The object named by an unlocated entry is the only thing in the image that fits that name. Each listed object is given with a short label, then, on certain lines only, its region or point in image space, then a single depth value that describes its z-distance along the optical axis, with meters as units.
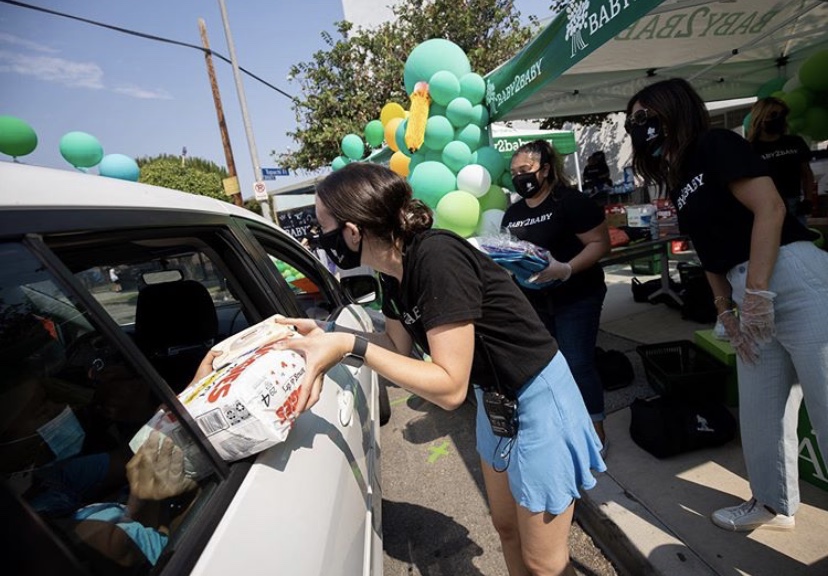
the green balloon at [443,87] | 4.11
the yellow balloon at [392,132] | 5.25
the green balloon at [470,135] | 4.41
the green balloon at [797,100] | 4.82
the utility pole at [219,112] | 11.97
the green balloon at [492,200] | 4.30
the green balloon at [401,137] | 4.75
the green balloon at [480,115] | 4.38
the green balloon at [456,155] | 4.24
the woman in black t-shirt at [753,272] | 1.42
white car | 0.71
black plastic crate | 2.54
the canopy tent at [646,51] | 2.82
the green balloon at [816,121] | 4.87
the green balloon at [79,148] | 4.53
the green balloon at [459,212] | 3.95
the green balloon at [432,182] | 4.15
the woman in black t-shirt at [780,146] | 3.78
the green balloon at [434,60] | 4.28
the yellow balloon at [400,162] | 5.25
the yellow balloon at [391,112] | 5.66
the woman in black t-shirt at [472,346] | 1.08
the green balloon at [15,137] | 3.62
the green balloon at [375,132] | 7.05
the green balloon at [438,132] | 4.22
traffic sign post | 10.51
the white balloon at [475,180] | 4.09
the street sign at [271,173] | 11.84
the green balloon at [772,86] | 5.63
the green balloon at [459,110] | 4.22
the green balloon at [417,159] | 4.62
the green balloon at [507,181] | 4.46
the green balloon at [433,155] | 4.50
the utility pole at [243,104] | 11.22
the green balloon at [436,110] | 4.38
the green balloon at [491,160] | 4.34
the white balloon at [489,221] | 4.04
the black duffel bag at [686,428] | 2.33
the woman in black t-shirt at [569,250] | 2.35
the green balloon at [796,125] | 4.96
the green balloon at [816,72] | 4.49
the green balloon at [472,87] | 4.27
